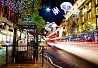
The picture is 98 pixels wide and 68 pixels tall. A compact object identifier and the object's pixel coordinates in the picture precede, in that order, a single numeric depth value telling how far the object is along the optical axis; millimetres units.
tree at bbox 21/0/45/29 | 9101
